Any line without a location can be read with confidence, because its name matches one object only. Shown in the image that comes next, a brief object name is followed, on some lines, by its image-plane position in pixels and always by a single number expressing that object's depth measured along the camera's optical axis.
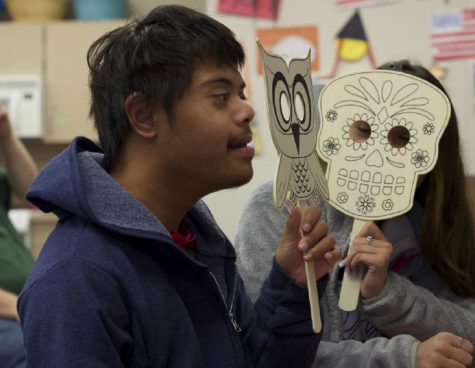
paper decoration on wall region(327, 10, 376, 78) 2.95
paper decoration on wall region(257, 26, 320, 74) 2.96
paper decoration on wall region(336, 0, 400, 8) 2.92
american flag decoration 2.90
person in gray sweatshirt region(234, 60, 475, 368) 1.21
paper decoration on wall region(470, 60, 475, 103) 2.88
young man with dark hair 0.90
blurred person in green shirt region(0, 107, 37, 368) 1.66
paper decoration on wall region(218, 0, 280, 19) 2.98
